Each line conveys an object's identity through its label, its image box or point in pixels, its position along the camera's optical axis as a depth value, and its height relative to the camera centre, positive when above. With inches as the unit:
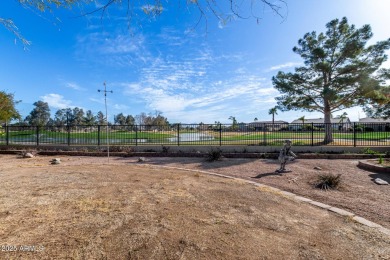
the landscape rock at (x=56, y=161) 366.6 -51.5
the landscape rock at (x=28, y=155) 443.3 -48.9
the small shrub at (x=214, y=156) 402.7 -49.0
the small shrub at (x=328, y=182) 230.4 -57.6
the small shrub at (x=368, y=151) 446.8 -46.6
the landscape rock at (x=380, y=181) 246.4 -61.3
